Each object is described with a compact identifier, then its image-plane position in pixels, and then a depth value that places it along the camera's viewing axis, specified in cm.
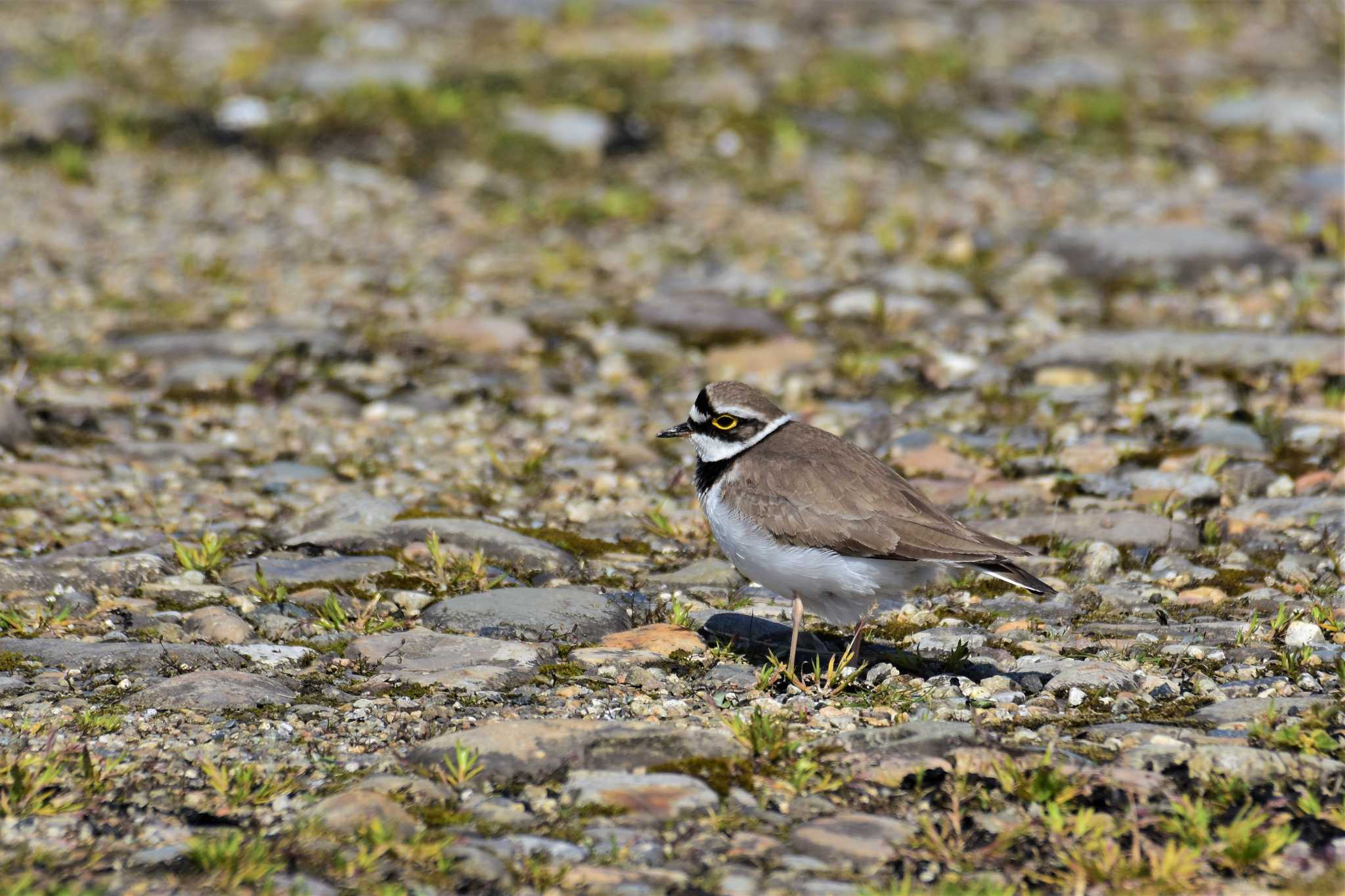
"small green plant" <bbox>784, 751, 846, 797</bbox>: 1068
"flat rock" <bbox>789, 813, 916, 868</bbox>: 977
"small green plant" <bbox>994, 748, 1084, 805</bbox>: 1041
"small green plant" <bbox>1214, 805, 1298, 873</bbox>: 962
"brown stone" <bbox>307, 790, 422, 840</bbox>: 982
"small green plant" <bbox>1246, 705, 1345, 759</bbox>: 1089
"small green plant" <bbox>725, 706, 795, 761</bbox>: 1097
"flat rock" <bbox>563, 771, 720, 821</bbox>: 1034
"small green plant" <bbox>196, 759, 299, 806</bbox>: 1023
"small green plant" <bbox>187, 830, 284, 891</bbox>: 916
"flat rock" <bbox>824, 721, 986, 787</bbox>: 1081
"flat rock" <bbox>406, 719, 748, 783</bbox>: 1080
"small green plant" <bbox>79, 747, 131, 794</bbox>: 1029
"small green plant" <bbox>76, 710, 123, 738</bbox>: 1124
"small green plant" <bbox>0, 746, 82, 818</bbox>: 997
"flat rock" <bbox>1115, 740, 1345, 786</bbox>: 1066
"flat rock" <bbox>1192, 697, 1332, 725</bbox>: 1172
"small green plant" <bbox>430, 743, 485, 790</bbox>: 1055
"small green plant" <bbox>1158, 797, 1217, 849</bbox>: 985
